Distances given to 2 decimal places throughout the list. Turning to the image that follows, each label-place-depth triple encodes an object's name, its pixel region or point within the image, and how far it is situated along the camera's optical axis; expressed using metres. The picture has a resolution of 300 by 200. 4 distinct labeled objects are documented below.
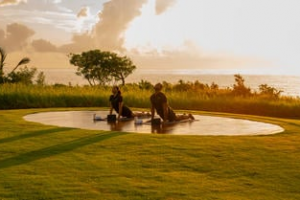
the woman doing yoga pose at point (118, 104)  13.65
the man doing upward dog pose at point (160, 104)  12.57
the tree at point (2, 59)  39.84
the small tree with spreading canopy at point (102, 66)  59.19
